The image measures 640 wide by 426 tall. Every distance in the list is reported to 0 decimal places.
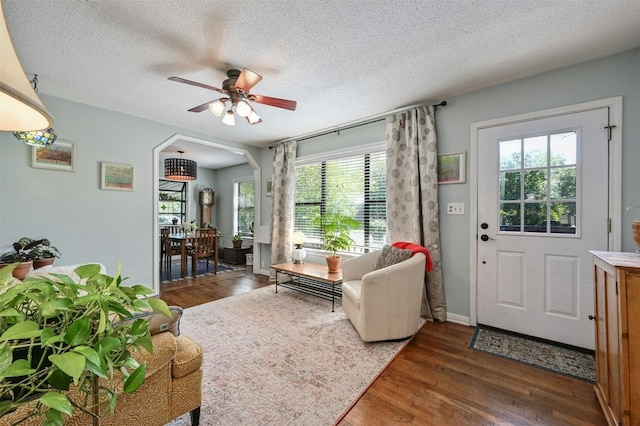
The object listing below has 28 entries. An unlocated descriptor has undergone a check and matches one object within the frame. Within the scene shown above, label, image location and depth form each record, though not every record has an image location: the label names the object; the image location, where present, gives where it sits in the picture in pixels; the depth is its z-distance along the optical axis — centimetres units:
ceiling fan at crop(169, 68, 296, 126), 225
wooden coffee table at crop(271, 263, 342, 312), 315
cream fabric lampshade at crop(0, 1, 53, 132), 40
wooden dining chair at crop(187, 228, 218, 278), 491
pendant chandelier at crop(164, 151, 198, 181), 487
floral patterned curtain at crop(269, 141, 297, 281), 442
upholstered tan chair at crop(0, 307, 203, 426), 107
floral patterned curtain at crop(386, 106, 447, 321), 286
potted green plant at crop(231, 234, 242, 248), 625
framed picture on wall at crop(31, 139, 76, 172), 280
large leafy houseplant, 38
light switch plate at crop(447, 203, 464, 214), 278
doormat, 198
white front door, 219
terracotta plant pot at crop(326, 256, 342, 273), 333
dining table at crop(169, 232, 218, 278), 482
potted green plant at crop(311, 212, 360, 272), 333
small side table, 609
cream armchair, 228
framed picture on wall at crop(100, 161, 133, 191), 324
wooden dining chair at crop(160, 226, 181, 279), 515
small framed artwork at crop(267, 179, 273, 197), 482
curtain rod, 305
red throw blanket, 259
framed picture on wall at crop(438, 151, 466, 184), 276
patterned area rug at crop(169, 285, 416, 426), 158
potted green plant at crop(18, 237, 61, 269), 242
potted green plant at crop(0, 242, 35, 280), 211
